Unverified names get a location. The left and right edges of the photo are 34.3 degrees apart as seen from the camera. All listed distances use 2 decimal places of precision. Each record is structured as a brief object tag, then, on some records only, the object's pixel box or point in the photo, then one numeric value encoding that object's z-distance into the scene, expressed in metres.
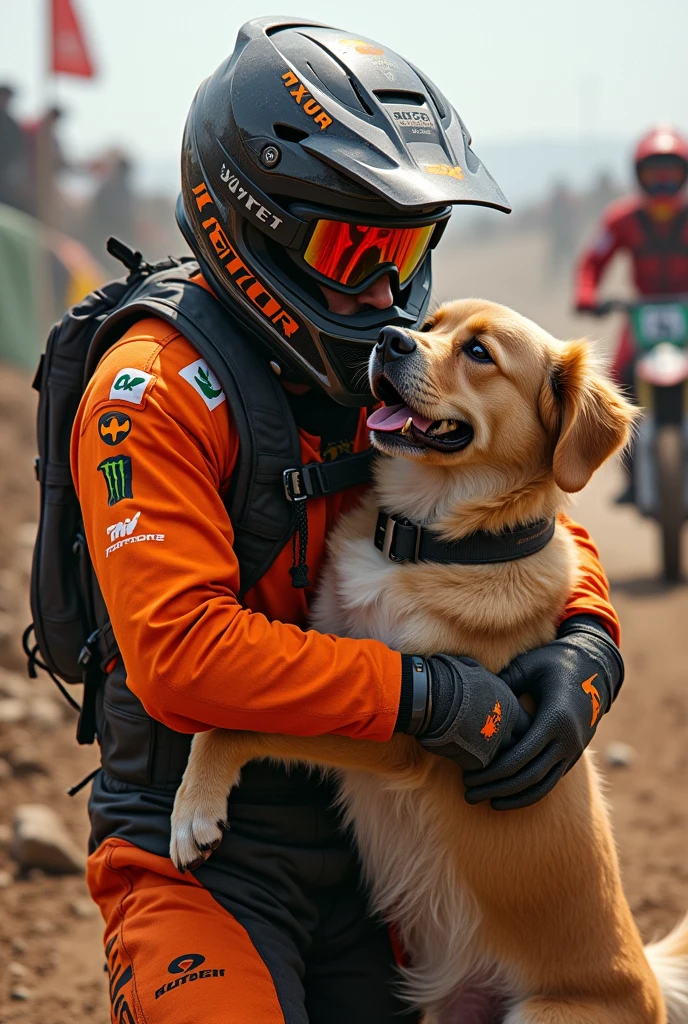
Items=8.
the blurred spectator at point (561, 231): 36.84
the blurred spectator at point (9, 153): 11.86
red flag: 11.19
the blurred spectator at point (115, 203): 18.03
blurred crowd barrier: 10.65
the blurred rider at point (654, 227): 8.73
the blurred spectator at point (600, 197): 40.19
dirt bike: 7.66
